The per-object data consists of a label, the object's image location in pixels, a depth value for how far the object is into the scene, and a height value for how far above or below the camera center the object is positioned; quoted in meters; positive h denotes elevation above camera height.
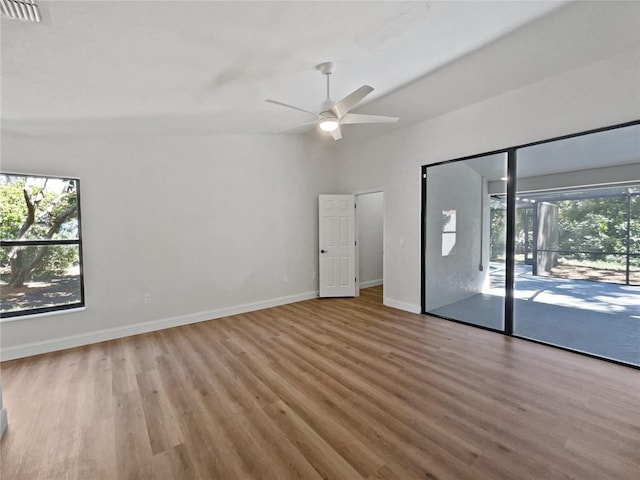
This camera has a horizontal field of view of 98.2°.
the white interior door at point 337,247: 5.62 -0.36
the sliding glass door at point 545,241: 3.32 -0.20
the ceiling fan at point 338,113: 2.61 +1.22
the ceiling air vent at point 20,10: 1.42 +1.18
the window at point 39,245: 3.15 -0.15
